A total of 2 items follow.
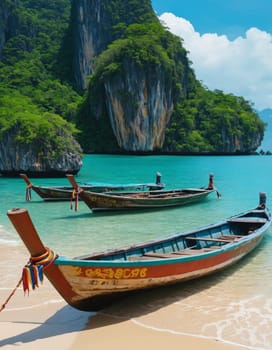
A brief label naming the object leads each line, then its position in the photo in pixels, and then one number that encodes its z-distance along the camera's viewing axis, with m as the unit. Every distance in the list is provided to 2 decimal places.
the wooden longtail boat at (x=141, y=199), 13.85
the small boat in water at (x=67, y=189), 16.67
